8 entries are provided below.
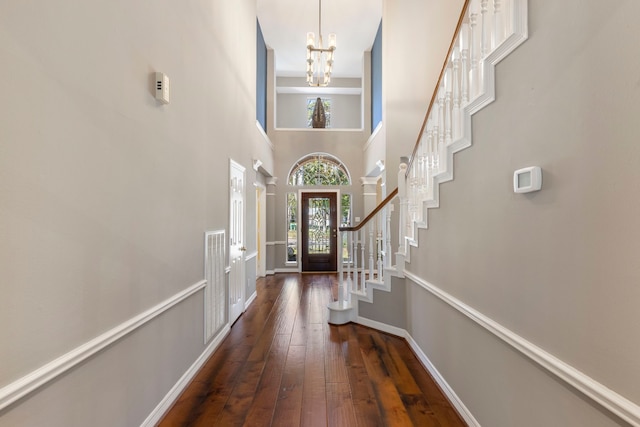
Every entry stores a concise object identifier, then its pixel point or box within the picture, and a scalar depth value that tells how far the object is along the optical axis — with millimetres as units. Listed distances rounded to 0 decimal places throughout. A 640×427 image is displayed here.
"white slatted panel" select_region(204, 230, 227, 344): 2781
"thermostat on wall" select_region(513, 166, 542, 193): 1213
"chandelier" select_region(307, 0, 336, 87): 4891
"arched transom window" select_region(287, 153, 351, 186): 7469
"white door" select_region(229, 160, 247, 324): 3611
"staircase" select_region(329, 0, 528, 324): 1530
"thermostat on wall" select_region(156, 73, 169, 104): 1867
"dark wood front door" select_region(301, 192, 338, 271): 7434
